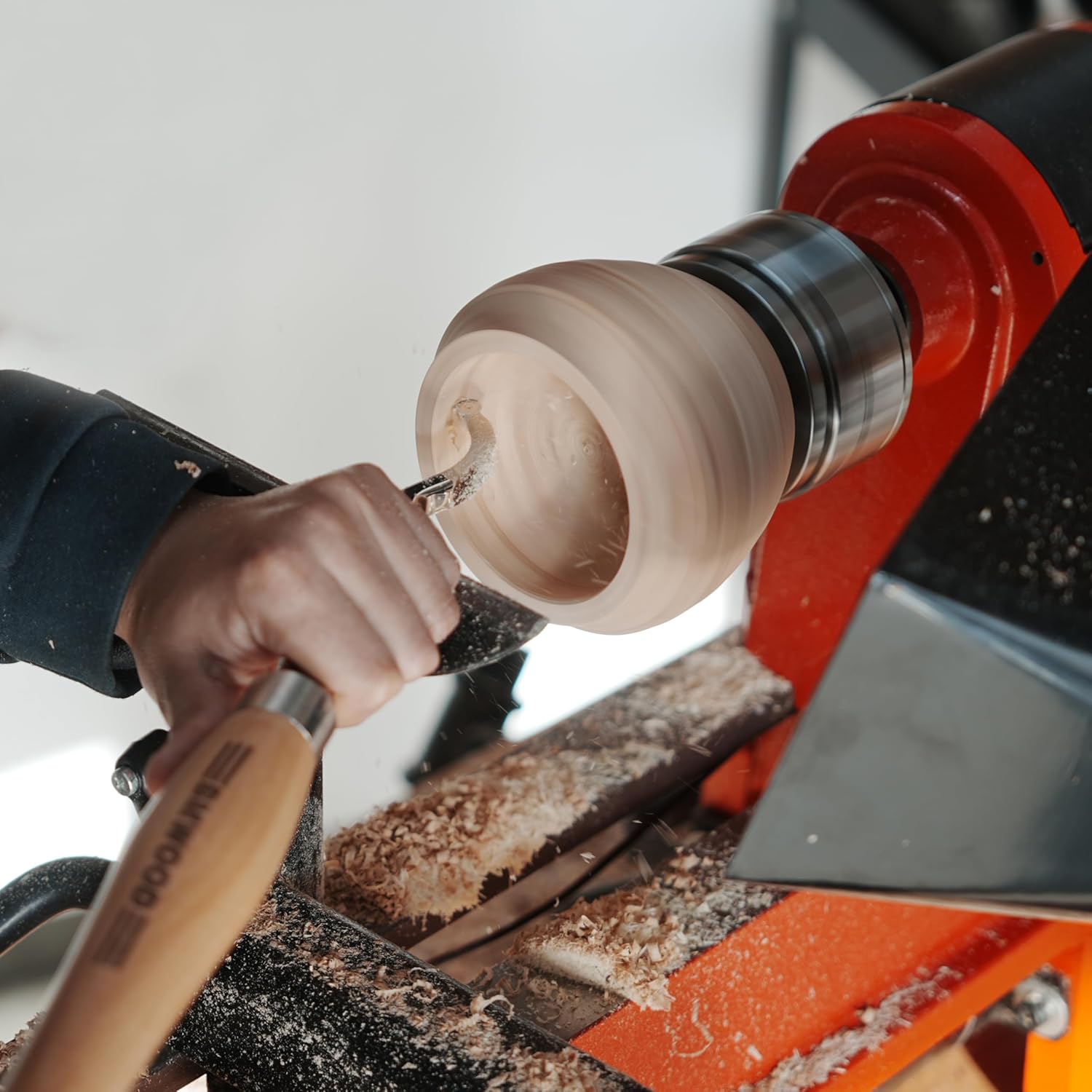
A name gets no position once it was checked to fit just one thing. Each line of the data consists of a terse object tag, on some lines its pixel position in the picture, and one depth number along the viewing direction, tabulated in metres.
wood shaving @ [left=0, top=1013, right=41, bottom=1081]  1.22
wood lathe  1.05
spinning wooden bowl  1.18
